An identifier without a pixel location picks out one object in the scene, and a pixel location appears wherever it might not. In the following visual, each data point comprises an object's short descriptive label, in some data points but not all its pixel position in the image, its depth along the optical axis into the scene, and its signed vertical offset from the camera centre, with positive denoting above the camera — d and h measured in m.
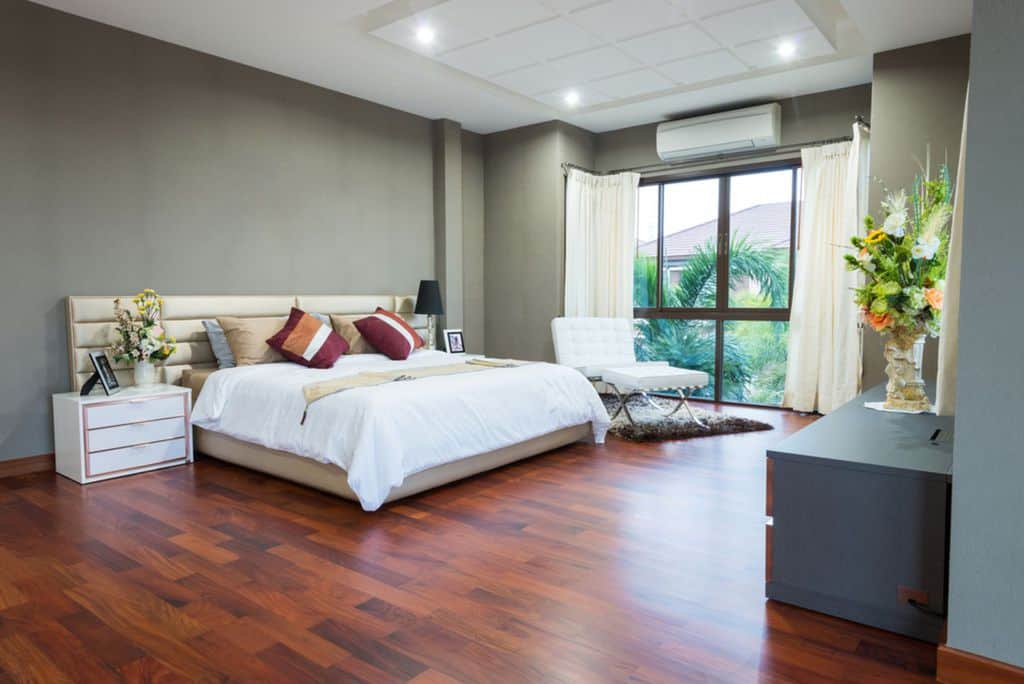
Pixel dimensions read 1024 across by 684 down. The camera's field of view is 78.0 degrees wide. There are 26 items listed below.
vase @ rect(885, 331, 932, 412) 2.69 -0.34
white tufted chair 4.83 -0.57
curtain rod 5.28 +1.27
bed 3.03 -0.66
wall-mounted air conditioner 5.39 +1.43
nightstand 3.52 -0.80
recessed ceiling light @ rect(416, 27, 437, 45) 4.10 +1.71
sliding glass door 5.82 +0.18
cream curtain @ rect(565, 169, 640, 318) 6.37 +0.52
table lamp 5.66 -0.04
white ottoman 4.74 -0.64
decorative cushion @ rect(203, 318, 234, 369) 4.26 -0.34
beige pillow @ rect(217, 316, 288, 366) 4.21 -0.30
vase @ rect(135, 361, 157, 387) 3.89 -0.49
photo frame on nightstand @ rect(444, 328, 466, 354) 6.02 -0.45
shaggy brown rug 4.68 -1.01
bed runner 3.29 -0.48
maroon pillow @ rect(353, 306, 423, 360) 4.83 -0.32
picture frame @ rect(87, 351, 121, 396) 3.69 -0.47
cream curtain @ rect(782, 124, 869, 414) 5.05 +0.08
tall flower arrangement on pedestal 2.51 +0.05
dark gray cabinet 1.84 -0.71
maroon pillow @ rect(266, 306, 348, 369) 4.26 -0.33
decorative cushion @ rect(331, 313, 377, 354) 4.87 -0.32
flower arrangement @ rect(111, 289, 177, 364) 3.84 -0.24
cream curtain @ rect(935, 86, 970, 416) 2.12 -0.05
